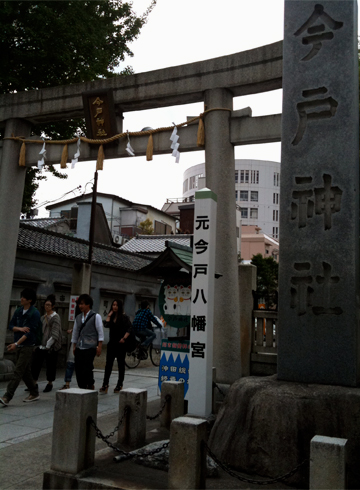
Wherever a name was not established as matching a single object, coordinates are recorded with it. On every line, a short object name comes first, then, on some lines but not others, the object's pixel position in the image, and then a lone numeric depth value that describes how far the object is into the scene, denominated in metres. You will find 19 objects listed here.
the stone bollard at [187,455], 3.91
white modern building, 62.41
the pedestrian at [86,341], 7.88
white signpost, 5.57
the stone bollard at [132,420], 5.50
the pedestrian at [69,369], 9.25
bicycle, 15.55
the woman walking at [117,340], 9.39
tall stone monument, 5.05
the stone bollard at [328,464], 3.45
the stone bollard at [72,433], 4.34
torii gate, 8.45
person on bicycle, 11.89
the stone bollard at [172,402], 6.44
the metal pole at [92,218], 17.32
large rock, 4.31
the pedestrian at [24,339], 7.67
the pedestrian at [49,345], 9.49
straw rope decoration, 8.97
